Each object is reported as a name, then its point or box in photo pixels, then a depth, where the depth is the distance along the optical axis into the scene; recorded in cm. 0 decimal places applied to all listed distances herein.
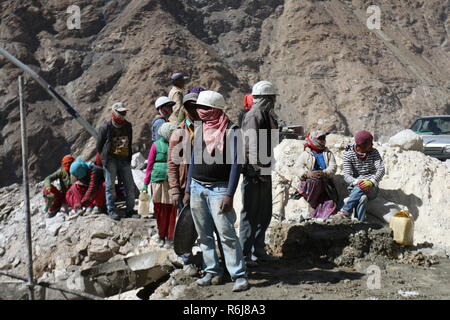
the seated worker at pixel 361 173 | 668
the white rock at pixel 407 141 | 869
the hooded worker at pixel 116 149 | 748
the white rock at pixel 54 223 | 859
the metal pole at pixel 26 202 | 437
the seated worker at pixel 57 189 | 859
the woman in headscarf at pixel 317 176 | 697
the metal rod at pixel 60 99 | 980
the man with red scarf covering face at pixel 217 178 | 462
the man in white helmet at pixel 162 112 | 676
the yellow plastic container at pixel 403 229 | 614
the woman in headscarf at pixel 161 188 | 649
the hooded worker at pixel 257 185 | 529
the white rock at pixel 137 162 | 1101
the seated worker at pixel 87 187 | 823
